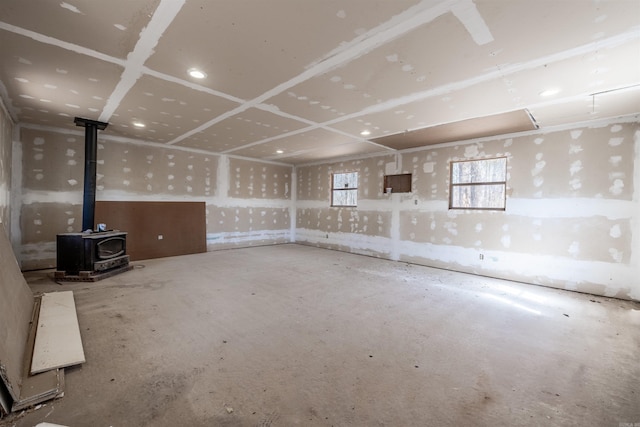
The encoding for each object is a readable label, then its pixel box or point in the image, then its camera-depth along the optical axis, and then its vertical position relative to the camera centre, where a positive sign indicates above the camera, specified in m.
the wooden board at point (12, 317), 1.68 -0.97
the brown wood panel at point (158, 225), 5.85 -0.45
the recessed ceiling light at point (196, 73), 2.77 +1.44
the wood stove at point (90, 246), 4.31 -0.70
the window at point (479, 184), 5.12 +0.60
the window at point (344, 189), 7.69 +0.65
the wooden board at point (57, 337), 1.99 -1.17
